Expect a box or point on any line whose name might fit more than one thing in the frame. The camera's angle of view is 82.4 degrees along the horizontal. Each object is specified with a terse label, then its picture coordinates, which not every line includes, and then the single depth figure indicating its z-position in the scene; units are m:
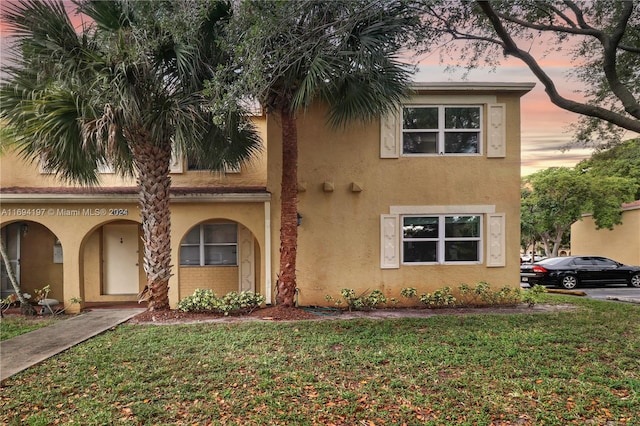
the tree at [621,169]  24.31
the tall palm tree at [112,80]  7.09
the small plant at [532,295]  10.22
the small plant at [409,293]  10.09
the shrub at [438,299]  10.07
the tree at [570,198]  22.95
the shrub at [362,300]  9.84
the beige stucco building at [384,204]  10.08
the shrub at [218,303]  9.11
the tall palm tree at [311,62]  6.50
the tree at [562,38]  8.18
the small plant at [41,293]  10.15
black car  15.84
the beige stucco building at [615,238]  21.77
